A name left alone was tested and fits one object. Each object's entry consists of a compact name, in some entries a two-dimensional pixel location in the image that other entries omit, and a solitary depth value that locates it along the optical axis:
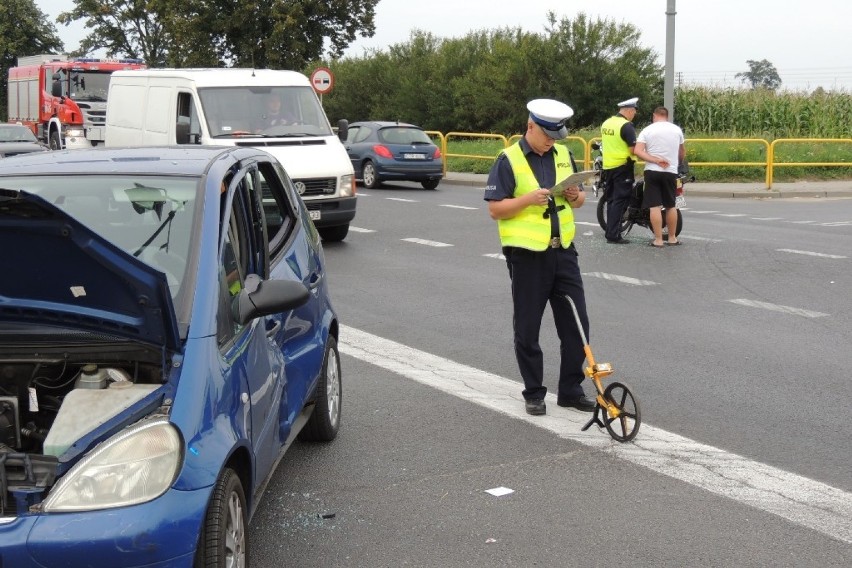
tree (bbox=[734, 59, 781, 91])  38.53
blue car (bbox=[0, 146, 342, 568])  3.62
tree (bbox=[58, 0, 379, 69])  47.81
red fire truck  31.43
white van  15.20
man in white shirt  14.96
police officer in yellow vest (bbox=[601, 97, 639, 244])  15.45
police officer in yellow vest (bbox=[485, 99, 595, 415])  6.67
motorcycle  15.58
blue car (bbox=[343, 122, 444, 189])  25.91
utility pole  25.09
